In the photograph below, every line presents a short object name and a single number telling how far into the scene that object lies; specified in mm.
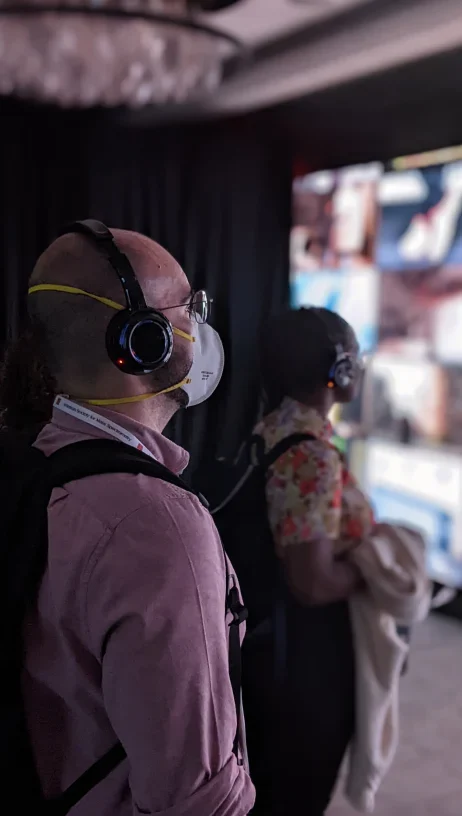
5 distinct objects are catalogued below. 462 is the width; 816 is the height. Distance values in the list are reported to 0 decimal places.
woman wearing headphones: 1040
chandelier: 1859
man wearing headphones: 644
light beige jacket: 1362
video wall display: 2996
